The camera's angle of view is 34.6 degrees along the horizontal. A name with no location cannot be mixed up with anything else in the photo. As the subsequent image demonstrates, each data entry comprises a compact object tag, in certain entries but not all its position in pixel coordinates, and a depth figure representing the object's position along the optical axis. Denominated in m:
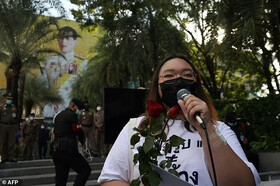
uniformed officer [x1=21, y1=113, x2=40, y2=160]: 14.66
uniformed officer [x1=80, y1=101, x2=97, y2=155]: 14.18
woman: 1.78
